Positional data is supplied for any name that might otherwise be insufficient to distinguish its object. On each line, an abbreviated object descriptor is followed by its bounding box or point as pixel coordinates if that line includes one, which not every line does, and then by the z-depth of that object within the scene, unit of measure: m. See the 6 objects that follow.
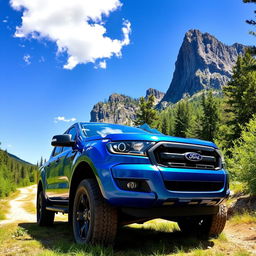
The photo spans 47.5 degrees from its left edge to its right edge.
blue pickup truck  3.15
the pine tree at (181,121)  57.20
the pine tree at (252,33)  14.67
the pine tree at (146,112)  38.94
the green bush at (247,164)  7.06
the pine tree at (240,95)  29.17
